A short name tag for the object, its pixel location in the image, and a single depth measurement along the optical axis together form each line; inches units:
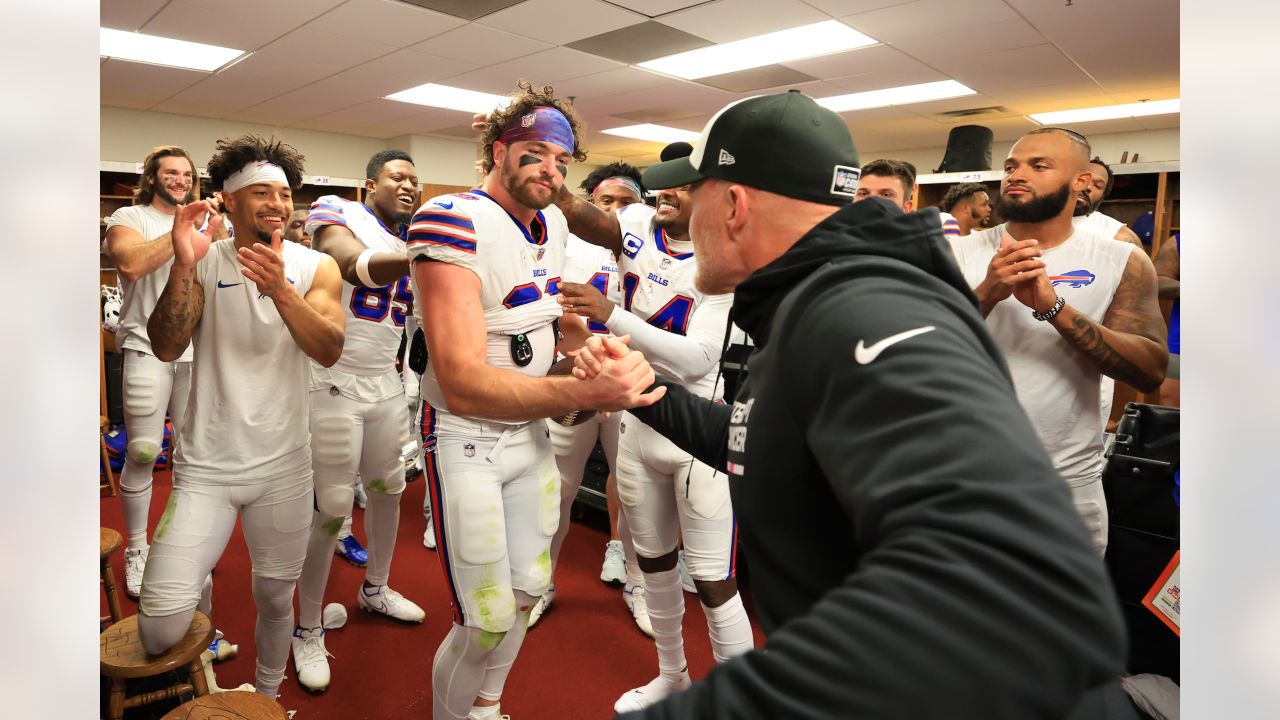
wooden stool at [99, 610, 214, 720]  82.9
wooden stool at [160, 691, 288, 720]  69.9
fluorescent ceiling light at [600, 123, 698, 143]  417.1
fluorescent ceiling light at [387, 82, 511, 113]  327.3
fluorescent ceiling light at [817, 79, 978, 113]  308.0
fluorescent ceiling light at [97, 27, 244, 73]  251.0
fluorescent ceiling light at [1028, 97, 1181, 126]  339.2
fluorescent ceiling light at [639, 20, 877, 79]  234.0
